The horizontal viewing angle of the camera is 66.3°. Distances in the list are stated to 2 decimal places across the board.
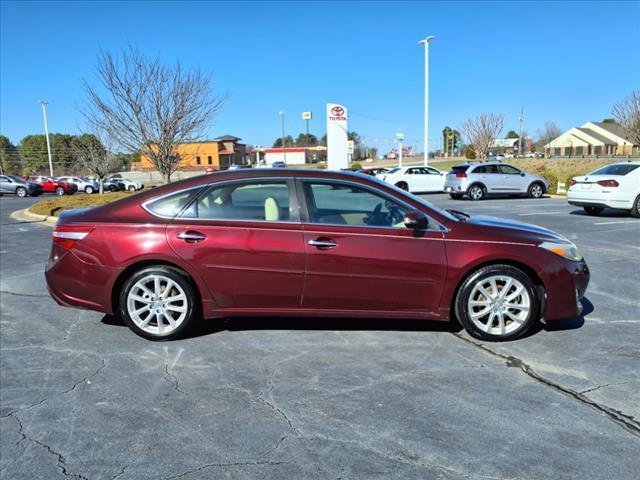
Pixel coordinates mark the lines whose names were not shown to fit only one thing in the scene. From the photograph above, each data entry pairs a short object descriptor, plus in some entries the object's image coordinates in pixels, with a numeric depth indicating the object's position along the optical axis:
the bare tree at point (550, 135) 97.44
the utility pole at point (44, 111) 51.11
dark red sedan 4.28
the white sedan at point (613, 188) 12.16
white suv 20.09
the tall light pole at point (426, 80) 31.30
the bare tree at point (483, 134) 51.19
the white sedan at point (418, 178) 24.30
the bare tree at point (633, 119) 33.38
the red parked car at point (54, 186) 38.56
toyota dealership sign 24.66
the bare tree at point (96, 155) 27.20
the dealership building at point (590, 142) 80.12
